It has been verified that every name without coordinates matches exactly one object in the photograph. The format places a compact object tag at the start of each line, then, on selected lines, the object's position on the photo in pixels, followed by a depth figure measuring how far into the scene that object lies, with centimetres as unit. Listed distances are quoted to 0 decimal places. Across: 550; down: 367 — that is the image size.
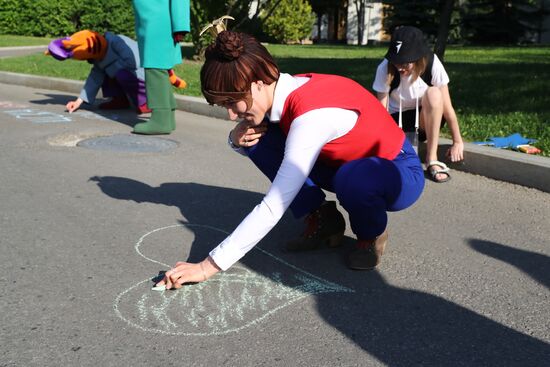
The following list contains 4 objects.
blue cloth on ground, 493
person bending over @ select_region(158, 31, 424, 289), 229
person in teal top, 600
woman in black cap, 407
